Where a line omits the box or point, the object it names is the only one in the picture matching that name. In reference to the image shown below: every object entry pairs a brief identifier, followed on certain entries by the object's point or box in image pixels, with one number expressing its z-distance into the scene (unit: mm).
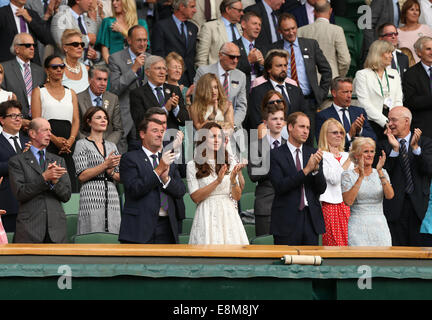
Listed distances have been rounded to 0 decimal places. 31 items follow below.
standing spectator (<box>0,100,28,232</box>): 16766
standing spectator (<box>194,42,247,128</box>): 20578
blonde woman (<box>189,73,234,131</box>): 18453
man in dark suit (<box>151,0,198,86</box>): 22969
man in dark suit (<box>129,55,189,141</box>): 19391
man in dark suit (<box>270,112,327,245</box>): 15102
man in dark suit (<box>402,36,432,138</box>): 21297
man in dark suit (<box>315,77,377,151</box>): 19922
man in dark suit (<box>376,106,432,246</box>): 17828
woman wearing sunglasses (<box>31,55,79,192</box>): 18891
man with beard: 20469
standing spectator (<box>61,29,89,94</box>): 20281
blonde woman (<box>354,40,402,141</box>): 21344
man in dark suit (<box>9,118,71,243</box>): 15227
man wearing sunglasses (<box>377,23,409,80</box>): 23016
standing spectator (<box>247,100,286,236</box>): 17344
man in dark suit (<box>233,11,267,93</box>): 21984
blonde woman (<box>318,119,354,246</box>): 16562
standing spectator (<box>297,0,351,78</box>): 23625
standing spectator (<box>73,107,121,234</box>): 16609
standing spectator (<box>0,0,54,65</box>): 21422
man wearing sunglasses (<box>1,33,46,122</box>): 19781
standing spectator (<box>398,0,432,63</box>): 24469
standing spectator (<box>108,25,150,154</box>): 20828
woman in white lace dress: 14547
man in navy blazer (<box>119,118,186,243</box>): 14336
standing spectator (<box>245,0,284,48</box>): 23906
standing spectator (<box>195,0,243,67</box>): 22609
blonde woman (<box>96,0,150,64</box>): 22828
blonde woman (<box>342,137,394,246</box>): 15422
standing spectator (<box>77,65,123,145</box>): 19500
